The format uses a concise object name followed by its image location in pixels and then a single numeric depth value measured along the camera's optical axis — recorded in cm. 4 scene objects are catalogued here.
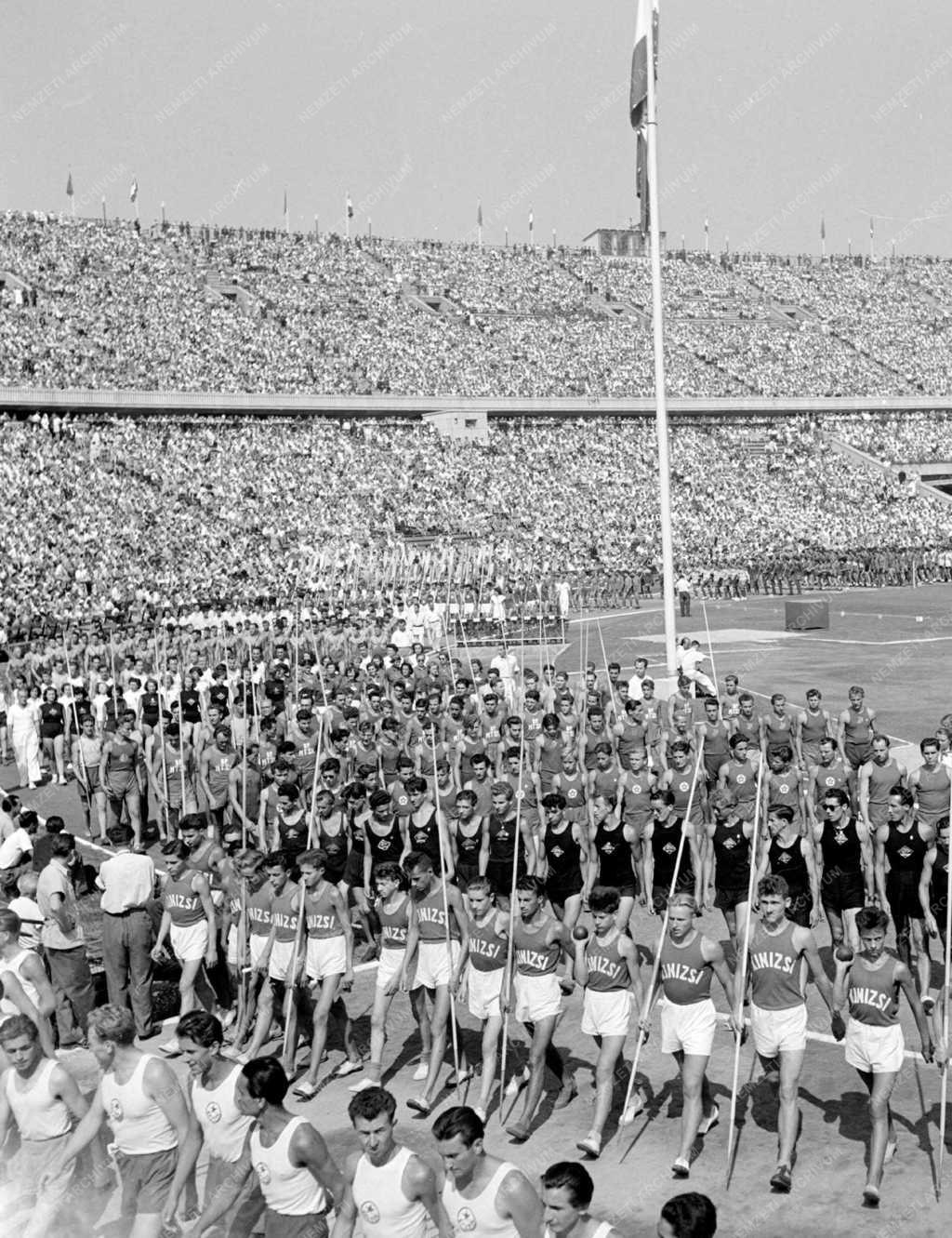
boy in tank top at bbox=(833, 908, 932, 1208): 692
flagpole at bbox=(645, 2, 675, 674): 1998
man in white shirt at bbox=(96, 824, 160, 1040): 943
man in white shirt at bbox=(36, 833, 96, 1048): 913
